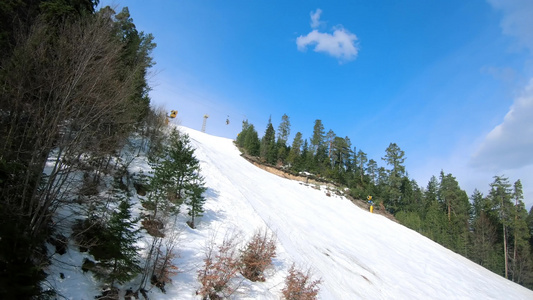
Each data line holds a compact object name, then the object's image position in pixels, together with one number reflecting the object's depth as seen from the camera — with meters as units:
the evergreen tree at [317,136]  68.56
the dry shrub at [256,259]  8.12
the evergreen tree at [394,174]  52.94
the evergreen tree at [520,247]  39.67
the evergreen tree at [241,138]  61.49
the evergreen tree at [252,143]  52.42
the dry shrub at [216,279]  6.35
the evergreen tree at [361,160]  65.71
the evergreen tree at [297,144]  59.36
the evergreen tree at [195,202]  10.72
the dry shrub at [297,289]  7.30
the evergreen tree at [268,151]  51.12
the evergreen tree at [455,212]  42.97
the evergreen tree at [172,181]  9.48
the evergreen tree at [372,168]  64.12
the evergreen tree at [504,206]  41.81
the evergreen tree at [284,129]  71.44
